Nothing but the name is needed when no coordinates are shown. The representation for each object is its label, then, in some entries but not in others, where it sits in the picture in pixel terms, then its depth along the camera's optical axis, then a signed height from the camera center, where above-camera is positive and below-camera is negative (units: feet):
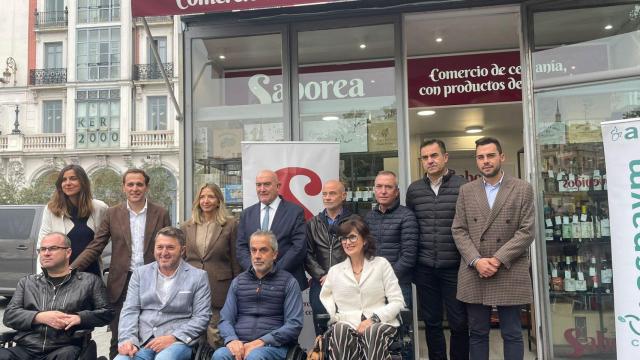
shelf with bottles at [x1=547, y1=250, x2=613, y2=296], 15.35 -2.12
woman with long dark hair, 13.04 +0.06
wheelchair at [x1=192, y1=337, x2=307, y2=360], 10.54 -2.93
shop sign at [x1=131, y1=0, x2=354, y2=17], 14.92 +5.81
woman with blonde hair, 13.03 -0.81
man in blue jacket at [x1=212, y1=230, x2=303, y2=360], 11.00 -2.07
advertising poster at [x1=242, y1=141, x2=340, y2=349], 15.94 +1.23
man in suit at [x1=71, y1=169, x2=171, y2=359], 13.11 -0.61
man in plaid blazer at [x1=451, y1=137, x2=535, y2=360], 11.59 -1.02
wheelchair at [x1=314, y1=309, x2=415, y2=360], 10.66 -2.75
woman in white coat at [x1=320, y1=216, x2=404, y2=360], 10.75 -1.85
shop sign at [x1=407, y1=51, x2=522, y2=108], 20.79 +4.97
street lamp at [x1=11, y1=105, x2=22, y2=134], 112.47 +18.98
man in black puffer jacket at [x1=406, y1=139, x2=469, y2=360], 12.79 -1.19
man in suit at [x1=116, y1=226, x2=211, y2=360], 11.32 -1.96
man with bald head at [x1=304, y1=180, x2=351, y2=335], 12.93 -0.85
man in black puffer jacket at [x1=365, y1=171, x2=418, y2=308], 12.55 -0.63
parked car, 27.61 -1.70
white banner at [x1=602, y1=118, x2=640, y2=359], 11.03 -0.54
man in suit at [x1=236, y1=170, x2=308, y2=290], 12.85 -0.43
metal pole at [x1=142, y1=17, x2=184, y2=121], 16.03 +4.45
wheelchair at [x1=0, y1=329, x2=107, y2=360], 10.99 -2.74
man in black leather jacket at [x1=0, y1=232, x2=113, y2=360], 11.09 -2.07
